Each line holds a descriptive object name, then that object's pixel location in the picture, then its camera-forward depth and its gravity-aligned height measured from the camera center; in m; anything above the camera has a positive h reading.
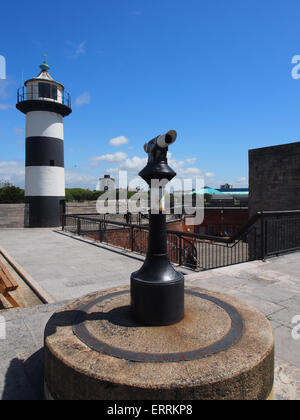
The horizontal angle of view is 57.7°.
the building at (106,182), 46.16 +3.99
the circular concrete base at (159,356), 1.77 -1.15
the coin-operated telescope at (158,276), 2.63 -0.72
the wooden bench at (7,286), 4.30 -1.28
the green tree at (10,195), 23.11 +0.89
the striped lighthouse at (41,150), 17.81 +3.63
